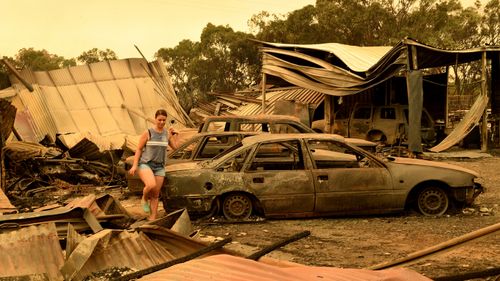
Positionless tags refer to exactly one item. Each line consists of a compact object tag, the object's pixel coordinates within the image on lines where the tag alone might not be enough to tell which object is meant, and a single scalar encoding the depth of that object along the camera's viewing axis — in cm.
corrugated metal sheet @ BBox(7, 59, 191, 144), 1842
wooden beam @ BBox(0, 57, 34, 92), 1744
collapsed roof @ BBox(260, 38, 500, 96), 1811
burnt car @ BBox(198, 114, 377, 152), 1106
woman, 820
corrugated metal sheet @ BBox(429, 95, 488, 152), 1806
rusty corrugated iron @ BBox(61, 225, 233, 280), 455
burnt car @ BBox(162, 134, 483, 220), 865
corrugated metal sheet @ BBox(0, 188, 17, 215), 717
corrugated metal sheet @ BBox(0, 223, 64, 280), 469
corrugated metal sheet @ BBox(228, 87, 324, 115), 2359
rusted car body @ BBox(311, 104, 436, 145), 1958
